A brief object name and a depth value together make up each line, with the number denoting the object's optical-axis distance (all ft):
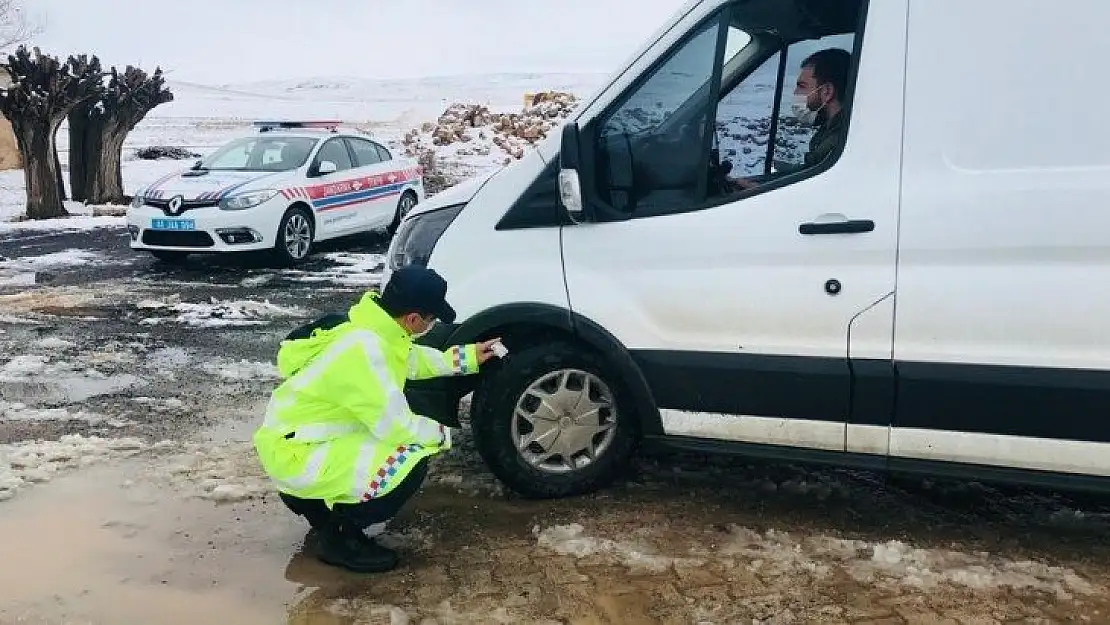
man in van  11.93
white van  11.10
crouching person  11.17
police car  34.96
